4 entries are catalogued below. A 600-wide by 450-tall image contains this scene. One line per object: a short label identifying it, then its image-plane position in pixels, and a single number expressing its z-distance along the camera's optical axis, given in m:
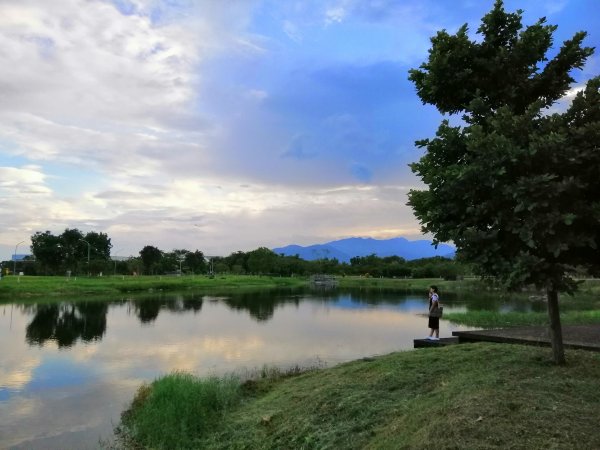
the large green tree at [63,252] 88.12
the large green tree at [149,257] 105.39
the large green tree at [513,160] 7.09
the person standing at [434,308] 16.11
